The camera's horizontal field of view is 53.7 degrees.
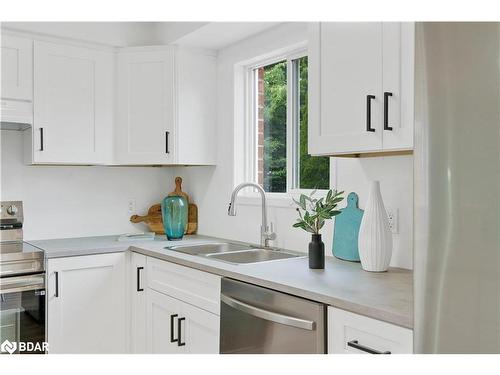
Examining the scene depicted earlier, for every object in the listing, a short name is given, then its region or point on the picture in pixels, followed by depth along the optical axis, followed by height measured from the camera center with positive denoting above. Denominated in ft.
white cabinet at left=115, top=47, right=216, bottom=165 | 10.32 +1.52
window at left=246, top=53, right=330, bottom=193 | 9.31 +1.00
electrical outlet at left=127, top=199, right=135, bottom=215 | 11.59 -0.65
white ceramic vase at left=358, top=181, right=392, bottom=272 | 6.62 -0.77
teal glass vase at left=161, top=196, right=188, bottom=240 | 10.44 -0.81
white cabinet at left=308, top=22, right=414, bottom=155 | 5.83 +1.17
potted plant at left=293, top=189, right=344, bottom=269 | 6.81 -0.65
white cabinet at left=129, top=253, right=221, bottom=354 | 7.38 -2.16
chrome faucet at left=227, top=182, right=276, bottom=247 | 8.99 -0.90
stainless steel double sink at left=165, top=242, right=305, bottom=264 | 8.59 -1.35
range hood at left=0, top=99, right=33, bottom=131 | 9.12 +1.21
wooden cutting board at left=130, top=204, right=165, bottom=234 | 11.46 -0.97
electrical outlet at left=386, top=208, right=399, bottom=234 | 7.11 -0.58
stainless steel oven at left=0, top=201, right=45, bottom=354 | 8.28 -2.10
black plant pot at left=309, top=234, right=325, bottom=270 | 6.81 -1.02
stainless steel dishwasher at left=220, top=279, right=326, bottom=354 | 5.46 -1.73
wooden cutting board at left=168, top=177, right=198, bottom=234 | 11.39 -0.81
